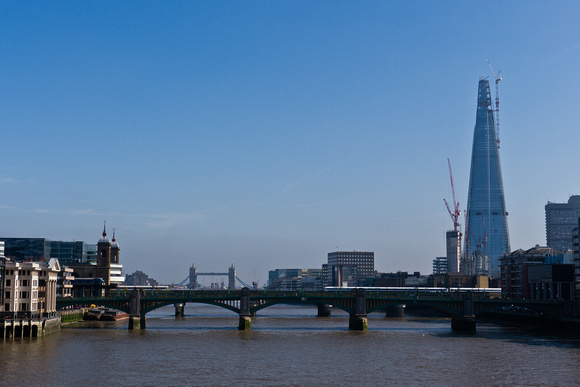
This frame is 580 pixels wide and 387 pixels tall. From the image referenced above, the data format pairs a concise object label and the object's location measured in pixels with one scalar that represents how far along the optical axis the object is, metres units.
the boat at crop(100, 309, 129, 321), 184.80
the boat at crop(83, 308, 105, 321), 182.88
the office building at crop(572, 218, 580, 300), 175.98
